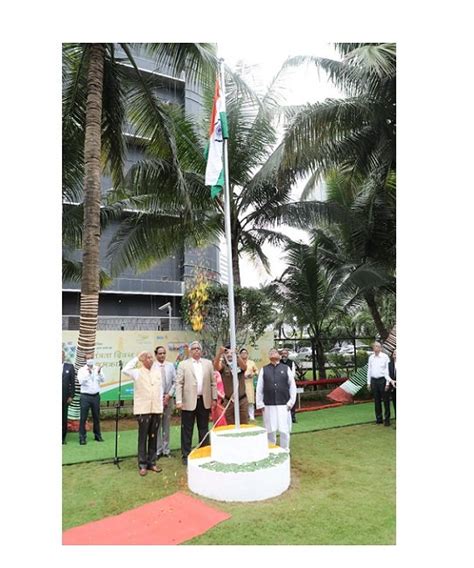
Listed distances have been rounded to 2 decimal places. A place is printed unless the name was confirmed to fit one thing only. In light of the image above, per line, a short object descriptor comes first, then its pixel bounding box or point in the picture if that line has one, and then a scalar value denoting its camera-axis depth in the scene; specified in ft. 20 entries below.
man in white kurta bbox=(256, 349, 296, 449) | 22.77
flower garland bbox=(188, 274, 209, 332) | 41.45
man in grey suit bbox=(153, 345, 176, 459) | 24.27
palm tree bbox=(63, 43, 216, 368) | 28.09
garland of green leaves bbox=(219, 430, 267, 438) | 18.89
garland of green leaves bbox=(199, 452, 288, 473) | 17.98
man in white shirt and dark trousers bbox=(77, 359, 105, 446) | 27.14
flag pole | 19.58
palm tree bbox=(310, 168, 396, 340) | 42.83
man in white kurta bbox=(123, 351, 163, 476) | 21.13
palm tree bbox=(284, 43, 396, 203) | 32.94
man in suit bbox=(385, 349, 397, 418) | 31.43
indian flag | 20.92
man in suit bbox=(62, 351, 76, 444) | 27.84
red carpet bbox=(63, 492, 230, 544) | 15.12
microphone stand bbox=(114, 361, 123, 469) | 22.38
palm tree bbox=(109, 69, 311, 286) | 38.19
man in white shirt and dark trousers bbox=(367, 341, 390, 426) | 31.48
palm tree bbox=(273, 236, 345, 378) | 49.68
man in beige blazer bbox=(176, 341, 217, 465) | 22.47
